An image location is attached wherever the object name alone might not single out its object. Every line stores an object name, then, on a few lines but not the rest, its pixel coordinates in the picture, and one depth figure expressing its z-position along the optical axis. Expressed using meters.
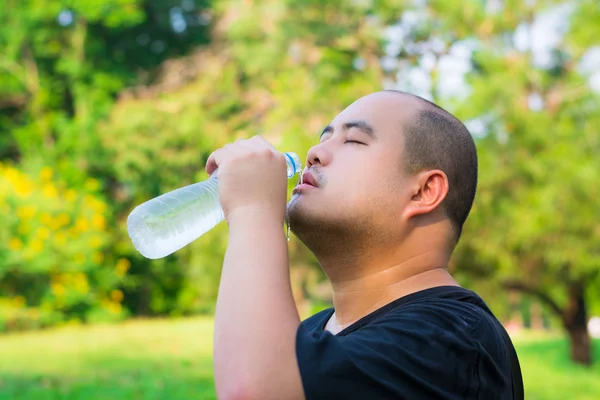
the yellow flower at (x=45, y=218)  12.78
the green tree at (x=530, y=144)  9.27
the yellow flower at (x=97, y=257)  13.80
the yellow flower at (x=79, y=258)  13.34
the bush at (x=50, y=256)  12.17
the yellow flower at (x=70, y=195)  13.98
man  1.18
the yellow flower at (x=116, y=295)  14.75
